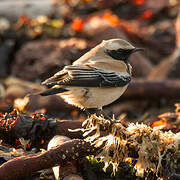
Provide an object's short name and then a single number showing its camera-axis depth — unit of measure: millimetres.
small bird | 9805
